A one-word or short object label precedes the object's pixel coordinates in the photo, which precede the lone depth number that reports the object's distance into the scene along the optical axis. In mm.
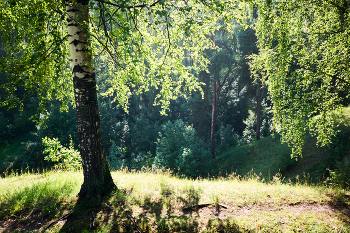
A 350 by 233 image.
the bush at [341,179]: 6581
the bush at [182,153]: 20016
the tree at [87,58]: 4328
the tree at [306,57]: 5652
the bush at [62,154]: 7097
